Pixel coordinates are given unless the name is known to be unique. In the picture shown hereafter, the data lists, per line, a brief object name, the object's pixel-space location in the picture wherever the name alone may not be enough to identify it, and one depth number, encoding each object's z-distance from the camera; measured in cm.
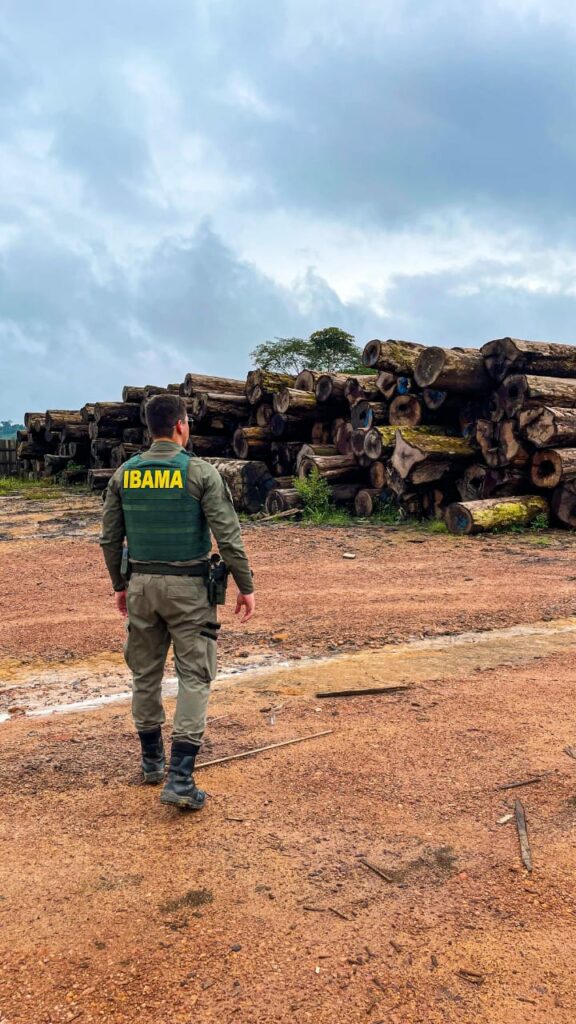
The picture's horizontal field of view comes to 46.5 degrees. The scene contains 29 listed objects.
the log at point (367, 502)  1265
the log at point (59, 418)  2416
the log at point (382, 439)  1226
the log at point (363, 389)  1323
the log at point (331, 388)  1379
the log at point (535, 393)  1098
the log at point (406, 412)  1256
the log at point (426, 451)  1161
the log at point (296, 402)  1417
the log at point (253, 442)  1509
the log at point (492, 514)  1062
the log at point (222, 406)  1612
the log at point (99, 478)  1985
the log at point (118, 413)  2084
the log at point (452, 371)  1143
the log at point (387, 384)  1280
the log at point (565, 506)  1077
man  313
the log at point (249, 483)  1371
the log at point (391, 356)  1221
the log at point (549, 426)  1062
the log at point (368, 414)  1302
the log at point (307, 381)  1455
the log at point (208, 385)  1700
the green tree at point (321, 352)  3831
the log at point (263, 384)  1523
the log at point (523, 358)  1145
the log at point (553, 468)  1060
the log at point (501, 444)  1122
